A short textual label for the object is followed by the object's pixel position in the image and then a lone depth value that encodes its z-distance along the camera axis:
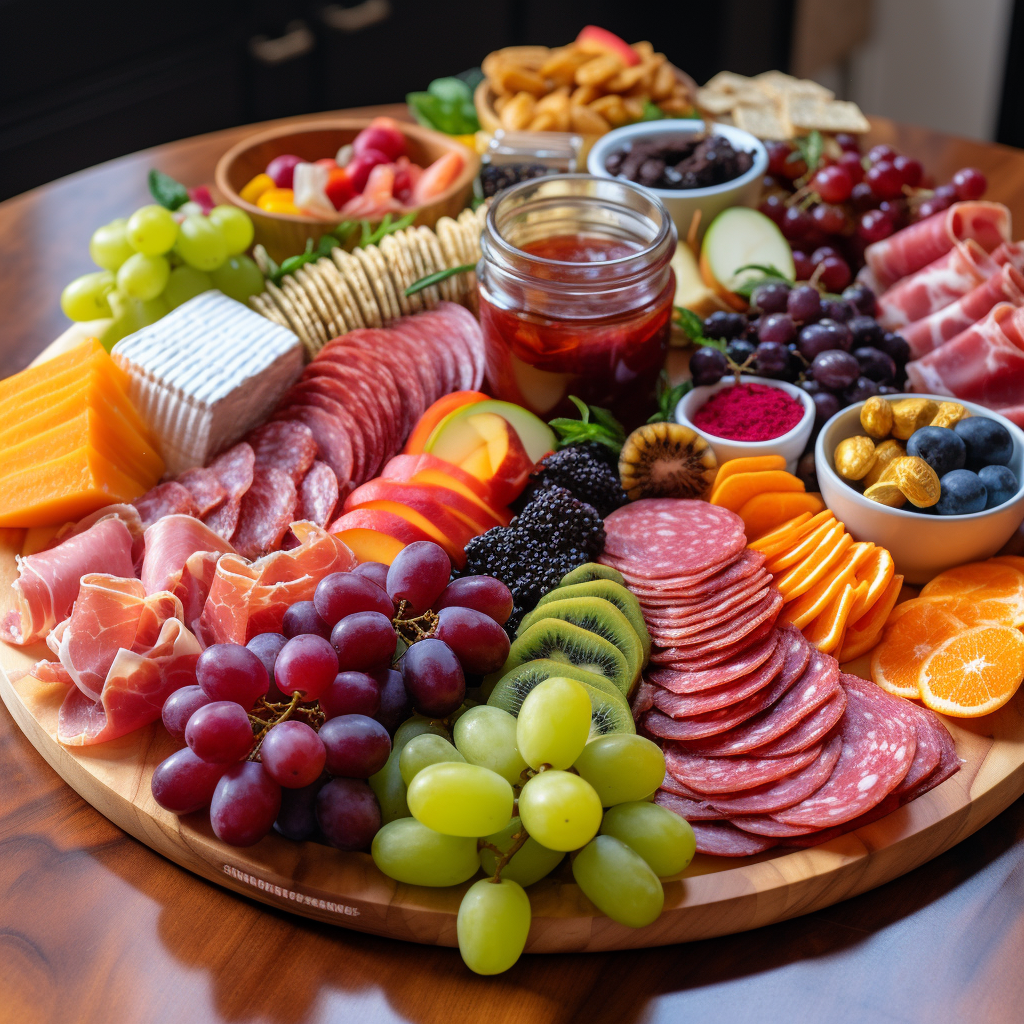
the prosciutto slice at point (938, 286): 0.66
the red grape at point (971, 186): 0.74
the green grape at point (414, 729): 0.48
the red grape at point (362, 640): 0.47
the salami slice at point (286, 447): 0.60
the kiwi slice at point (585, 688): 0.48
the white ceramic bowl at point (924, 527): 0.55
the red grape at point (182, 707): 0.47
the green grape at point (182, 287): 0.66
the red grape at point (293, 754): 0.44
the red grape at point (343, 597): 0.49
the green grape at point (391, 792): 0.46
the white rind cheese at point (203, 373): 0.60
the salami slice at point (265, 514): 0.57
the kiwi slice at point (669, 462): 0.58
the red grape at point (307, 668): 0.46
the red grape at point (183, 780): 0.46
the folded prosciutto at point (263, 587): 0.51
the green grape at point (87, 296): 0.66
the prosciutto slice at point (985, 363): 0.61
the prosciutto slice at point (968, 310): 0.64
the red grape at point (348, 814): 0.45
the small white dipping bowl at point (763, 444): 0.59
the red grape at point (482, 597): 0.50
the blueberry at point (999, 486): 0.55
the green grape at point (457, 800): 0.43
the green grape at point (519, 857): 0.45
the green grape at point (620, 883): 0.44
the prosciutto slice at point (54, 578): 0.53
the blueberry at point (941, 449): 0.56
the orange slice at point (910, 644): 0.52
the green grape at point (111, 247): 0.65
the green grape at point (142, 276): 0.64
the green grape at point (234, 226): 0.66
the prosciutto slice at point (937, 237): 0.69
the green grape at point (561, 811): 0.43
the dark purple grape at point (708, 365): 0.62
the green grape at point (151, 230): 0.64
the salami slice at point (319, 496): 0.59
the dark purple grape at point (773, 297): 0.65
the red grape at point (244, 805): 0.45
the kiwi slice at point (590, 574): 0.53
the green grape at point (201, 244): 0.65
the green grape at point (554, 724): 0.44
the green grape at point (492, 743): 0.45
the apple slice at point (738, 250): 0.71
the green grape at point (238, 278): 0.67
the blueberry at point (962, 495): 0.55
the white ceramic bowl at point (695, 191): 0.72
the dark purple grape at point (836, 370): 0.61
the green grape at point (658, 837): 0.45
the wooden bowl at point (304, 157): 0.70
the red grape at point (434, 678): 0.47
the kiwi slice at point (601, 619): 0.51
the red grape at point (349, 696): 0.47
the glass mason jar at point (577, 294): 0.59
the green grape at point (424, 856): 0.44
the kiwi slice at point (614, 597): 0.52
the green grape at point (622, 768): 0.45
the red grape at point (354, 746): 0.45
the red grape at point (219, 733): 0.45
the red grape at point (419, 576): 0.50
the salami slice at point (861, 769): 0.47
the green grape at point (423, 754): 0.46
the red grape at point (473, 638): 0.48
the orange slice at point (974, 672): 0.50
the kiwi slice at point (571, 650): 0.50
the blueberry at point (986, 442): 0.56
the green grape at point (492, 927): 0.43
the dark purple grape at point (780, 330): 0.63
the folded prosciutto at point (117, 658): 0.49
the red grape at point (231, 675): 0.47
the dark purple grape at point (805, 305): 0.64
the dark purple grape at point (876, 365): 0.63
